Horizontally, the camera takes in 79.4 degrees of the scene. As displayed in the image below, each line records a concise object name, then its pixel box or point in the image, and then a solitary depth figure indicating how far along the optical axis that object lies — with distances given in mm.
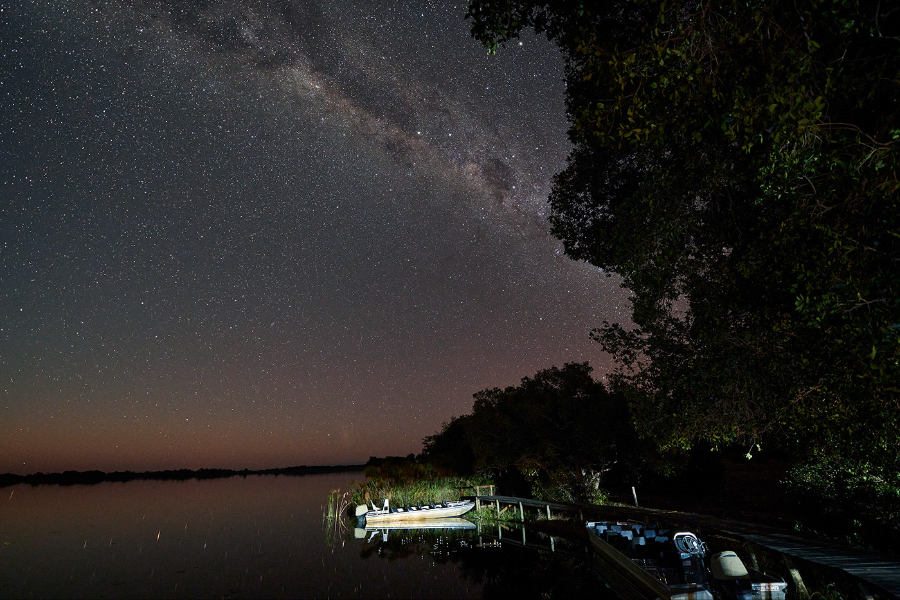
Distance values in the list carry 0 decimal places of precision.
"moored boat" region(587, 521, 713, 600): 10172
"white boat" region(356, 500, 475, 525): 28406
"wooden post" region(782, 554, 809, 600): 10164
